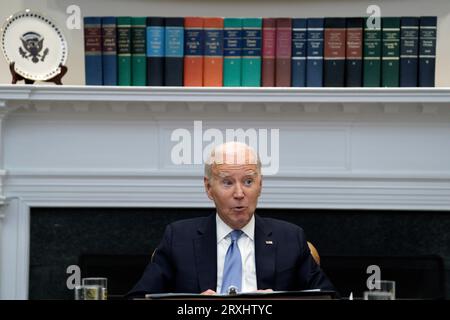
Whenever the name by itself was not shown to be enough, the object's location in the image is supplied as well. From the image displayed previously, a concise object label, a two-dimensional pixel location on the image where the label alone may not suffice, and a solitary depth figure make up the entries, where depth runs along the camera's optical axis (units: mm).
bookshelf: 7855
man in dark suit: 5340
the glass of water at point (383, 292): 4250
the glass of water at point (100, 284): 4348
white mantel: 7805
